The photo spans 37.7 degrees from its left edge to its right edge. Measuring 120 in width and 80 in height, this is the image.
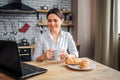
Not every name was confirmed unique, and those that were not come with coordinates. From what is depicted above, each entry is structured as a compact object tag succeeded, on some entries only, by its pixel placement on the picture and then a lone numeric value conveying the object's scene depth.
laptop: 1.13
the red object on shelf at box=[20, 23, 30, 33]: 3.91
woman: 1.88
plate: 1.38
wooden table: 1.19
